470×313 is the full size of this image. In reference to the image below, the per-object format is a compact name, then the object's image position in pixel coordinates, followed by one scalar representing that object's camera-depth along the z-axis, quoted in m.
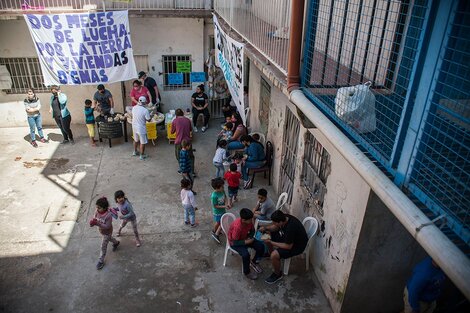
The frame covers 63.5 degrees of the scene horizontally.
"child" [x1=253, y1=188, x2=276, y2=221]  7.40
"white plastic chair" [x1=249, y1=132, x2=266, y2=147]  10.11
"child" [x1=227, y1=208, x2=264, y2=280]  6.60
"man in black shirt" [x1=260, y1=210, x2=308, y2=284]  6.54
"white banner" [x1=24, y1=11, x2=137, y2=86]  9.95
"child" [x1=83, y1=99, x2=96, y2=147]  11.06
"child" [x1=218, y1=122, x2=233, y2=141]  10.74
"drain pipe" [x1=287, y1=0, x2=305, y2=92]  4.96
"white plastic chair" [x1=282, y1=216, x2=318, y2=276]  6.92
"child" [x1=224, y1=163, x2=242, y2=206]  8.50
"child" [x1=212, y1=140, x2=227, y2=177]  9.33
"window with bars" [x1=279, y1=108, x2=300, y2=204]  8.12
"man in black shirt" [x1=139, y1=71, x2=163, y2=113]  12.04
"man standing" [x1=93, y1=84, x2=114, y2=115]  11.43
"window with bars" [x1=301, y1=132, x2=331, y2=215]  6.62
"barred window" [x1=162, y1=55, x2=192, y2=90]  12.77
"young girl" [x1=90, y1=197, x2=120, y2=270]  6.82
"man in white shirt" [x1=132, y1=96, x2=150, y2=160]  10.56
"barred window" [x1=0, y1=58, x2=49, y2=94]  11.93
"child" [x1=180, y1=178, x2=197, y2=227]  7.55
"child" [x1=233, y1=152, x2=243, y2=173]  9.38
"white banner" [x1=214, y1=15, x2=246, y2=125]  7.39
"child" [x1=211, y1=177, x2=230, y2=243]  7.47
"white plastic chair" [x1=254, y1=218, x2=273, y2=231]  7.55
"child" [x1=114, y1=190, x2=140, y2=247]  7.12
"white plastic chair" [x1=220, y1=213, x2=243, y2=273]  7.12
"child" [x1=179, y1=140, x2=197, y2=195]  8.91
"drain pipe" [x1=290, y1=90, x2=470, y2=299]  2.24
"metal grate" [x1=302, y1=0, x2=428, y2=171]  4.50
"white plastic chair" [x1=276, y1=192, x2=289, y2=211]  8.05
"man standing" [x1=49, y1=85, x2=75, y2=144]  11.16
